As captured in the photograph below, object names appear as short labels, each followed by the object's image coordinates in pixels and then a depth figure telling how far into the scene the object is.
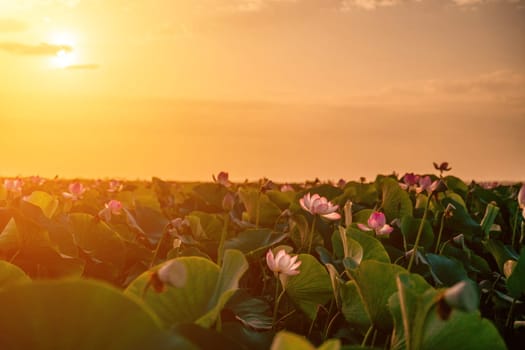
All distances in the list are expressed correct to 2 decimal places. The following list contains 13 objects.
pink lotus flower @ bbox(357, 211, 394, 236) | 2.77
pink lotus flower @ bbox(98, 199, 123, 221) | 2.83
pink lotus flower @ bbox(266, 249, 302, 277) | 1.82
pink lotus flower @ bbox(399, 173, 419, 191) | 4.29
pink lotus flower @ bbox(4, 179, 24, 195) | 4.13
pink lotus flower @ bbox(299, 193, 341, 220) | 2.71
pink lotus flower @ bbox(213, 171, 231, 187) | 4.00
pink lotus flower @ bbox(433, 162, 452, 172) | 4.16
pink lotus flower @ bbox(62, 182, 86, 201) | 4.31
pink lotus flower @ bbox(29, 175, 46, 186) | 6.81
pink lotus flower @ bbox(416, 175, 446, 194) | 3.56
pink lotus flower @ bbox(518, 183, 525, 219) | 2.82
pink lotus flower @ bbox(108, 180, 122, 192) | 6.08
